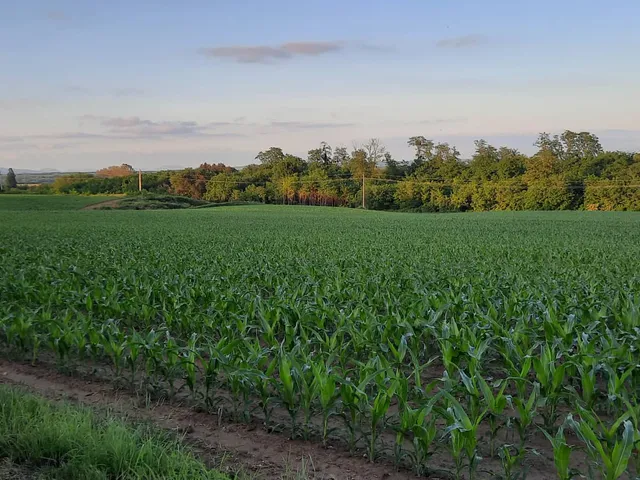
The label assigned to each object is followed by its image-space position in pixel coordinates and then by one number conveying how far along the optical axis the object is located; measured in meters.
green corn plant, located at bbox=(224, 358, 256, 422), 4.50
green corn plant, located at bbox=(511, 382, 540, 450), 3.77
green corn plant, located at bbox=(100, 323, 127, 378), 5.42
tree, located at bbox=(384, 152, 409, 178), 106.43
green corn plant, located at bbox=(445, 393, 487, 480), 3.41
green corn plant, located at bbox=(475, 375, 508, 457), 3.73
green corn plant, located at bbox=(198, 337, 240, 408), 4.73
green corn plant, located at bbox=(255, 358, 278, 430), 4.39
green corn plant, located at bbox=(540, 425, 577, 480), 3.19
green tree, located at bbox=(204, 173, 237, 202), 101.12
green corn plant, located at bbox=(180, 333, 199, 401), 4.89
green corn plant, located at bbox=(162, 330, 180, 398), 5.06
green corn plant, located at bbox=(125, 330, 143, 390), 5.11
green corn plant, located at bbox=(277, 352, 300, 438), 4.28
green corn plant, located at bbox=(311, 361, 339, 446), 4.05
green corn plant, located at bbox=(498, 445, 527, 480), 3.48
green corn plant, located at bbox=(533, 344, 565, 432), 4.19
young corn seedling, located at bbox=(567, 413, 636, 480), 3.04
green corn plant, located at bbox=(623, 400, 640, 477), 3.22
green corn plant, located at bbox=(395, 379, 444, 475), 3.62
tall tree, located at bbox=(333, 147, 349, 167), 126.66
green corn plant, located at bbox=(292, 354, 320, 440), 4.23
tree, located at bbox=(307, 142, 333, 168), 128.88
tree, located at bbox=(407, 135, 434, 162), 118.12
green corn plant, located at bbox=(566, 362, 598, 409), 4.24
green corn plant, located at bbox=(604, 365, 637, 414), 3.93
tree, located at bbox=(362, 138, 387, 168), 115.95
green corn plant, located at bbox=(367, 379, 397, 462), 3.83
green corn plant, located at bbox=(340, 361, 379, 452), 3.95
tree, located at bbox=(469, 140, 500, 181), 89.25
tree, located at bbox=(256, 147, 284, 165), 131.50
